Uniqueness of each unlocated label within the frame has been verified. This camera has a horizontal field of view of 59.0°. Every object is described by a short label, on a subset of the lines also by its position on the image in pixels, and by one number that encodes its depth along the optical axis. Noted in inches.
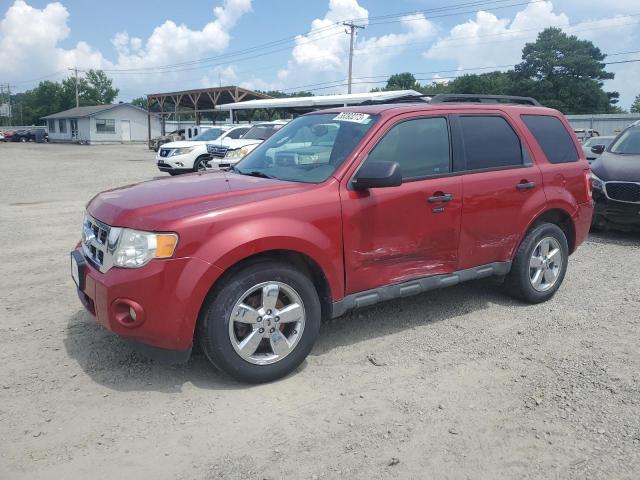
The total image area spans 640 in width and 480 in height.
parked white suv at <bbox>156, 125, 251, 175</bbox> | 695.1
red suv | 135.4
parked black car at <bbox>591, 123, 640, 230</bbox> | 321.4
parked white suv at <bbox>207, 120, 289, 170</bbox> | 591.8
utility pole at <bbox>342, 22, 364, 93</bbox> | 1850.4
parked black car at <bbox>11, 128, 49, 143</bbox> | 2503.7
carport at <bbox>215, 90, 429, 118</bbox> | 1228.5
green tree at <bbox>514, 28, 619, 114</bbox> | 2356.1
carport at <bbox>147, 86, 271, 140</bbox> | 1914.4
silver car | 620.1
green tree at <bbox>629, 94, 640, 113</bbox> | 2906.0
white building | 2308.1
